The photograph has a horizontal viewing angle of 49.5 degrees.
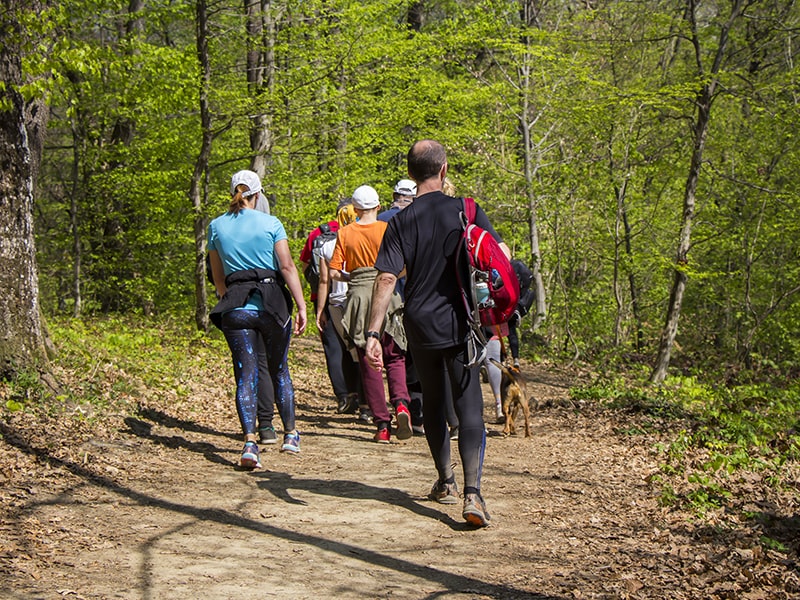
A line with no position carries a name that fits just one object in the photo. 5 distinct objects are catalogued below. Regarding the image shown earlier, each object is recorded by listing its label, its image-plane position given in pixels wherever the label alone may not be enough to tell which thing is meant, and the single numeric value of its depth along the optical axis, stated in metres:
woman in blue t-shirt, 6.74
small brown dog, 8.32
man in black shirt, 5.14
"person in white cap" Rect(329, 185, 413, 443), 7.84
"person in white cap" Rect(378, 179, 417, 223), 8.28
